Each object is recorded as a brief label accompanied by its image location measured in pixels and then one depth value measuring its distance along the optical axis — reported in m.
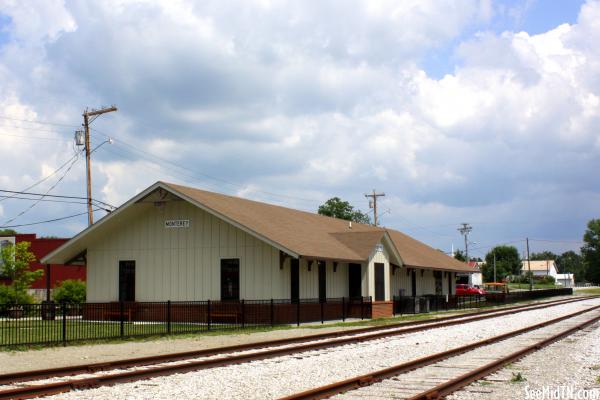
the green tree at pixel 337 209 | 80.38
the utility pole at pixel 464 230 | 114.06
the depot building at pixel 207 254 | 29.02
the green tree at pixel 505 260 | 164.62
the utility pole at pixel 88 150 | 38.41
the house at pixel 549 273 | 191.56
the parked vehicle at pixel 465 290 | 66.44
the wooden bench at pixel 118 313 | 28.58
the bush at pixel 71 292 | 36.81
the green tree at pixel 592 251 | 148.62
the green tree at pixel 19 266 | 41.97
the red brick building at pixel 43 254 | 52.31
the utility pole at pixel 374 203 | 71.56
